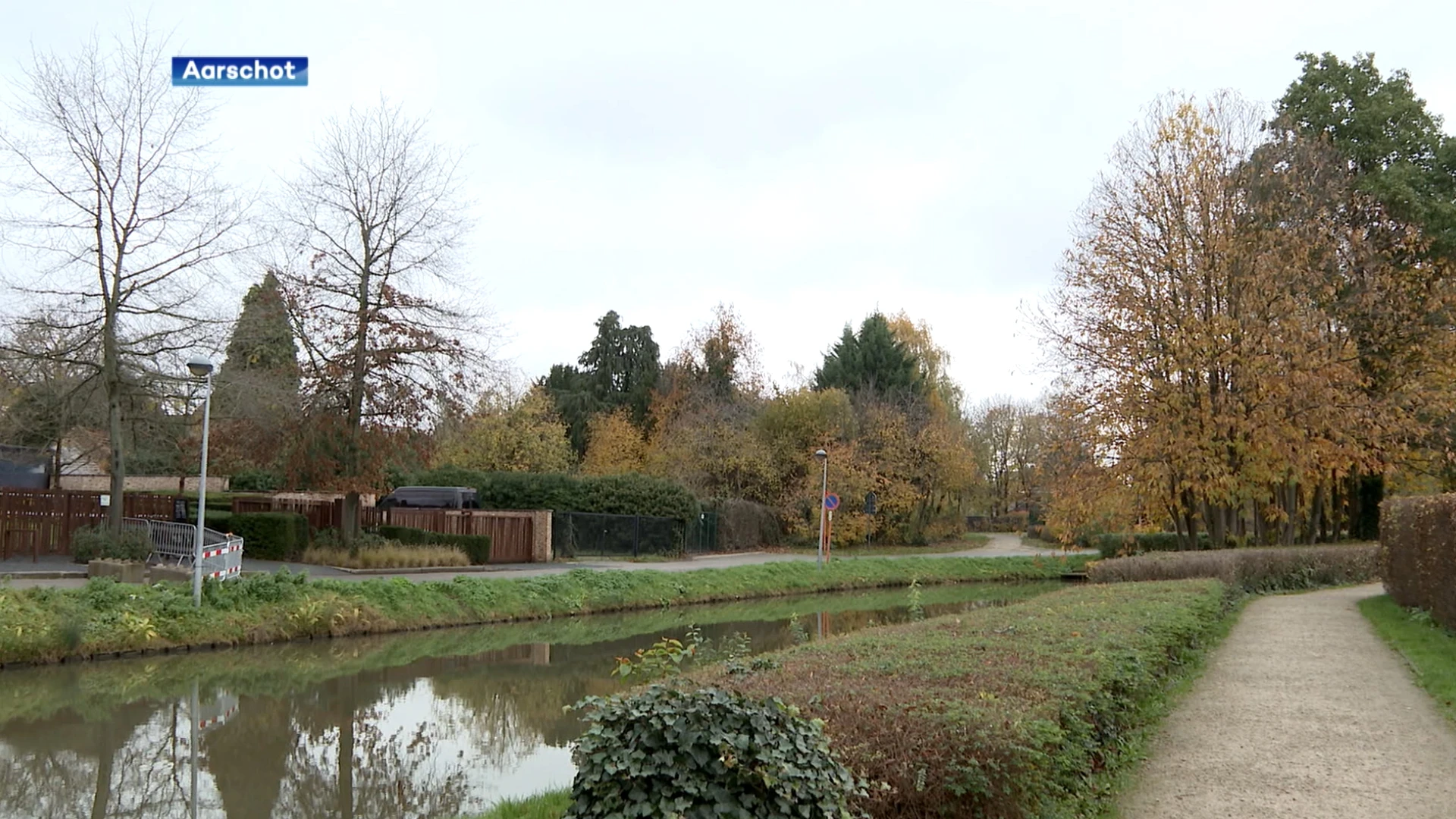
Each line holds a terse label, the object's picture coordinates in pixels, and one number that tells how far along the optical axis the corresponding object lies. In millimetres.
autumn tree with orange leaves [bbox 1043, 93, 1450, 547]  26188
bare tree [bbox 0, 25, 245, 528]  21609
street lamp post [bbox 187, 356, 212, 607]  15588
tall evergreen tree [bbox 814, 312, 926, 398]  52188
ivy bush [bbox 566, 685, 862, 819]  4414
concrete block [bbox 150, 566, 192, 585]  19266
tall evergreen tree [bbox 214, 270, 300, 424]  24312
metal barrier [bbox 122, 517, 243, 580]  18359
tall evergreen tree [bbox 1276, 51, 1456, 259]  30078
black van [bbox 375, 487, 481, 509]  34688
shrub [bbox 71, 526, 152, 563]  21781
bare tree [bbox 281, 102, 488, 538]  26719
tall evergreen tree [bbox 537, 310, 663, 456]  59375
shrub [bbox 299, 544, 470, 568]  26156
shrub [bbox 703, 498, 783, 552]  42969
